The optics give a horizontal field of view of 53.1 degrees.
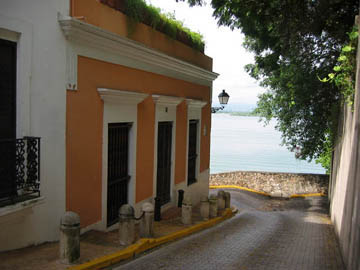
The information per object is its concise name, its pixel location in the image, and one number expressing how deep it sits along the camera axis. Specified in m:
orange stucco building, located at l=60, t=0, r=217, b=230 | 6.15
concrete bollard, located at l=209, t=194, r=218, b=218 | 10.40
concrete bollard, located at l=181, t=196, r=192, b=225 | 8.83
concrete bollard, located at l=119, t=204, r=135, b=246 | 5.93
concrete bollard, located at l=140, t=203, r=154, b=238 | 6.74
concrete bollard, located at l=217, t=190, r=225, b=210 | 11.90
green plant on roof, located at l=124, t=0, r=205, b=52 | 7.71
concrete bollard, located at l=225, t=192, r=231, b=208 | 12.31
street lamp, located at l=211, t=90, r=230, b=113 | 13.10
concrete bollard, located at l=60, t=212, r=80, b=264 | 4.70
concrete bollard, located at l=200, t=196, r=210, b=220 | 9.79
